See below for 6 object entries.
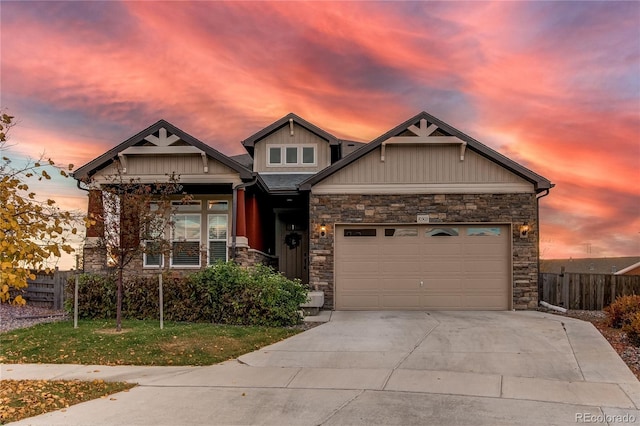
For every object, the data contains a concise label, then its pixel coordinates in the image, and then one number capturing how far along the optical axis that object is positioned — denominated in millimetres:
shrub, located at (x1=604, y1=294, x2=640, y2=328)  11815
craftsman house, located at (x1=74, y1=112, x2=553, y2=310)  14859
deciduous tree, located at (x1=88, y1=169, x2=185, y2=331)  12180
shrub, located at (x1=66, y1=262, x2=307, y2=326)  12438
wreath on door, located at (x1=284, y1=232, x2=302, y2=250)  19594
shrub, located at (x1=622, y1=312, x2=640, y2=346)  10172
